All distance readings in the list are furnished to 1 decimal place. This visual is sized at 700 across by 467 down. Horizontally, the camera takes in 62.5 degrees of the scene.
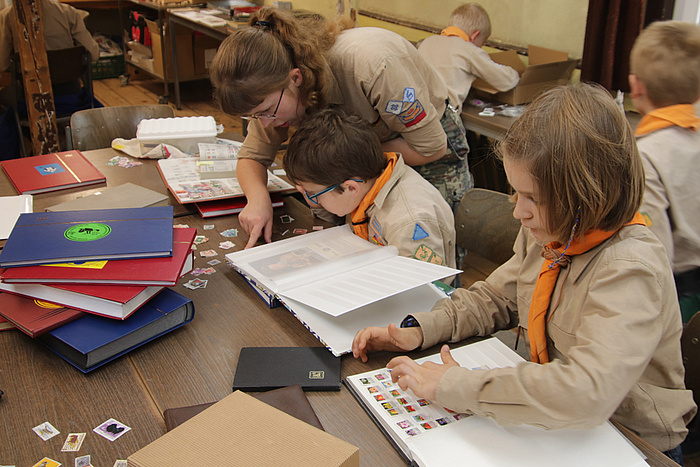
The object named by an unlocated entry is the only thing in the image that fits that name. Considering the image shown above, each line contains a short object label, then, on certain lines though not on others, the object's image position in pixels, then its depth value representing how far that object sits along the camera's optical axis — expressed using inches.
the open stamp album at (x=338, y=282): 45.4
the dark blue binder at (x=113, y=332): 42.6
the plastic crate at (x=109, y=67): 274.4
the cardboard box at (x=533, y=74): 121.2
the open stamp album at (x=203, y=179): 72.2
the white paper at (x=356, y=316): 44.6
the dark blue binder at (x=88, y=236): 47.5
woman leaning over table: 59.0
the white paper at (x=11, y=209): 63.1
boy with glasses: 58.9
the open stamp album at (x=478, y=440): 33.0
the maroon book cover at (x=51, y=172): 75.5
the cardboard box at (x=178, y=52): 233.8
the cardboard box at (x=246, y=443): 29.8
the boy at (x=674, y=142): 65.9
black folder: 40.6
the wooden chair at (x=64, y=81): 155.3
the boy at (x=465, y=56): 124.7
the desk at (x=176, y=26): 192.7
